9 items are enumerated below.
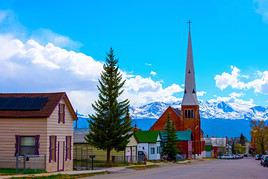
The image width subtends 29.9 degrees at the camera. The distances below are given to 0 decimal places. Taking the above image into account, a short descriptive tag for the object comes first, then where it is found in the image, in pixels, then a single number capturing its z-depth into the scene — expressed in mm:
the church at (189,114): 126125
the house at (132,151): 61422
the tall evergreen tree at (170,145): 79812
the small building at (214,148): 153400
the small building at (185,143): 112938
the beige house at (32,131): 36750
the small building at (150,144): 80125
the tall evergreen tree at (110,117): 51938
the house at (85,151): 57969
